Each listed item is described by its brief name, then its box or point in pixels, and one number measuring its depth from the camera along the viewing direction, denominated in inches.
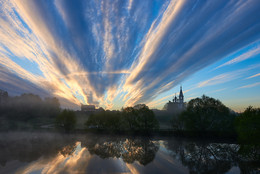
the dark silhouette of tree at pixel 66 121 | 2723.9
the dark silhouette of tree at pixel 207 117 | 2101.4
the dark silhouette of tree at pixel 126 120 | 2427.4
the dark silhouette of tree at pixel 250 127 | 1040.7
